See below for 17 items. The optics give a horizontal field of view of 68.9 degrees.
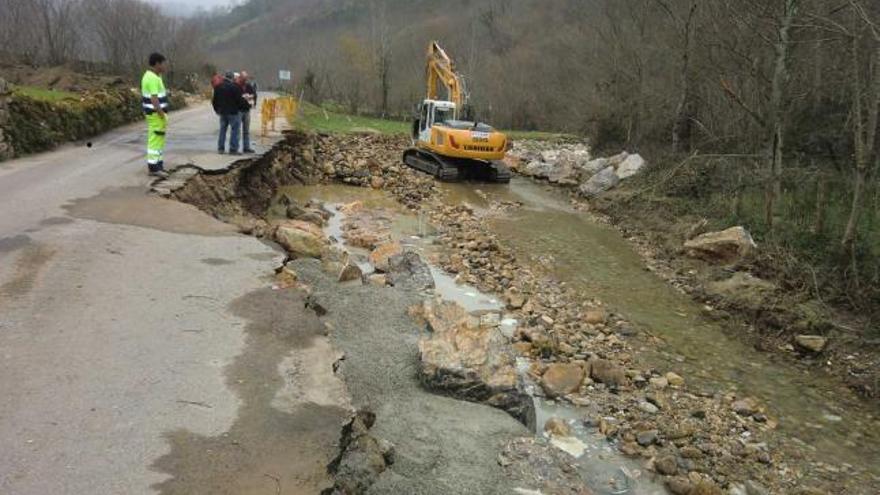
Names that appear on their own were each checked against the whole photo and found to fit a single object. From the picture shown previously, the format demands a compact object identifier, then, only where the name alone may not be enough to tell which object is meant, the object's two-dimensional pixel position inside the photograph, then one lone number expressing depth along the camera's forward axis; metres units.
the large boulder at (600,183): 19.64
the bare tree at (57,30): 43.66
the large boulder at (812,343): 8.27
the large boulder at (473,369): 5.49
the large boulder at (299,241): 8.85
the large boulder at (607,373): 7.12
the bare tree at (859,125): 8.67
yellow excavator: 19.34
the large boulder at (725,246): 11.45
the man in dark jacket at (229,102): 12.87
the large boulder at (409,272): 8.86
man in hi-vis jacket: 10.09
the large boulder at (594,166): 22.11
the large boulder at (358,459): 3.78
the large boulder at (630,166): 19.50
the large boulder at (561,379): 6.77
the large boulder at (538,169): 23.72
